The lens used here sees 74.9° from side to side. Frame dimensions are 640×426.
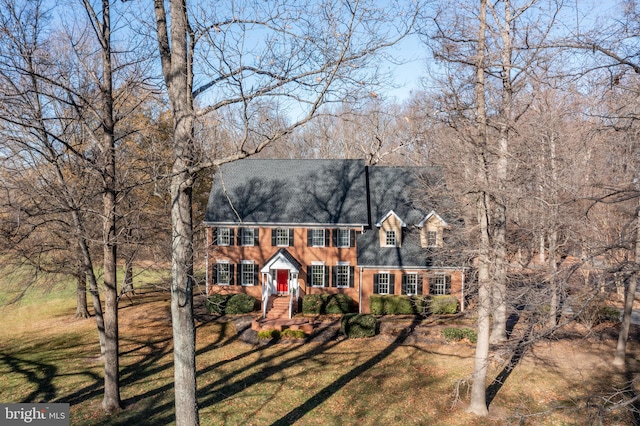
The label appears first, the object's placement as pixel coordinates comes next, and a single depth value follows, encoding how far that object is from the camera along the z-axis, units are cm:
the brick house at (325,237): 2392
